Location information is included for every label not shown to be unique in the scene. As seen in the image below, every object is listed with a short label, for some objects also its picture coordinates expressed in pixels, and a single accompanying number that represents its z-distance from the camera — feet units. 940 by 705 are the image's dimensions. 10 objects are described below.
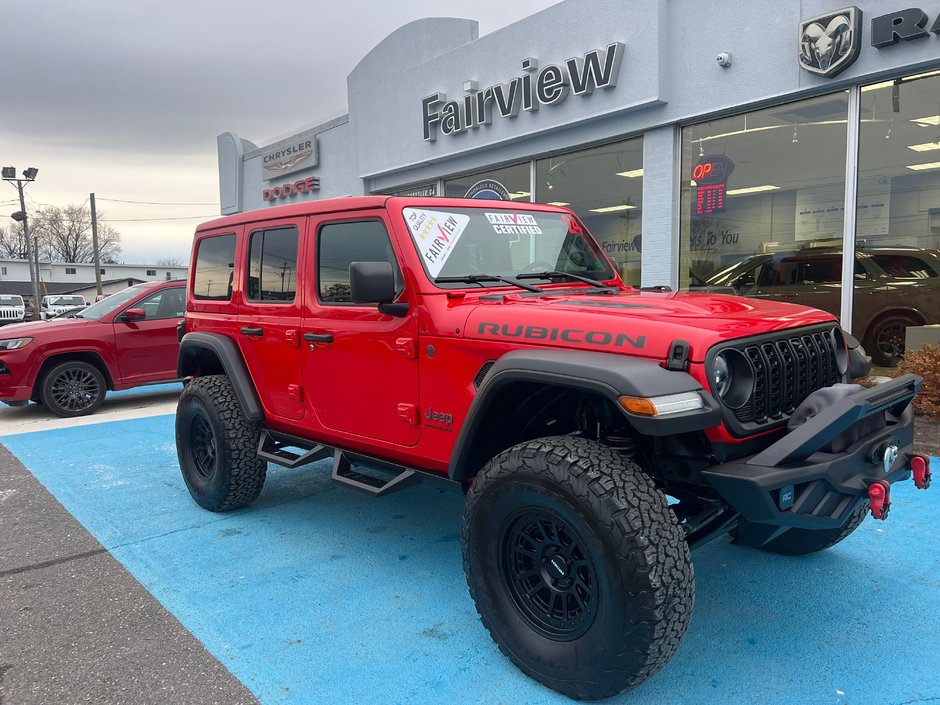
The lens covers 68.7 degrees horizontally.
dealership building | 22.54
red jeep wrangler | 7.62
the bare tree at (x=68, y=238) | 256.93
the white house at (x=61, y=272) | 233.76
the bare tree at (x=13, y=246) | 255.50
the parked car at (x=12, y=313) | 106.01
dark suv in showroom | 23.26
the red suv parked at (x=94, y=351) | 26.00
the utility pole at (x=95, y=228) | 123.09
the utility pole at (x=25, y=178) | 103.37
